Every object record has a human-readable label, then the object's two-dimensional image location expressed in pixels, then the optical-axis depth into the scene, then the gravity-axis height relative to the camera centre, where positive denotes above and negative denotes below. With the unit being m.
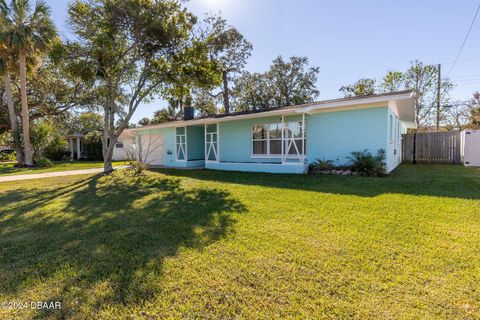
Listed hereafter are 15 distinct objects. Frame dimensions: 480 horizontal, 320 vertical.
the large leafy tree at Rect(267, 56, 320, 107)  24.44 +7.15
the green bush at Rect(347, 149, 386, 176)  8.97 -0.53
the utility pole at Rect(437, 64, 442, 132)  20.55 +5.30
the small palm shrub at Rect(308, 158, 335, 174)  10.09 -0.63
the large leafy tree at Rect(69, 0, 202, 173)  9.84 +4.66
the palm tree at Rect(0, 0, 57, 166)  14.54 +7.38
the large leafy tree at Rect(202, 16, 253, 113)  14.82 +8.23
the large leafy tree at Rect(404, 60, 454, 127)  21.86 +5.59
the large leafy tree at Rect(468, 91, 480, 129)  20.19 +3.16
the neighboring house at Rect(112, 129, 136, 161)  20.80 +0.89
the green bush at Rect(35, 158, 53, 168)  16.52 -0.61
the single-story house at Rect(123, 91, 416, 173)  9.71 +0.76
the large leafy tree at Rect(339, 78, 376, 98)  24.13 +6.26
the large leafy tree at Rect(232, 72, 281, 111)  24.56 +5.98
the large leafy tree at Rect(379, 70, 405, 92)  22.42 +6.25
